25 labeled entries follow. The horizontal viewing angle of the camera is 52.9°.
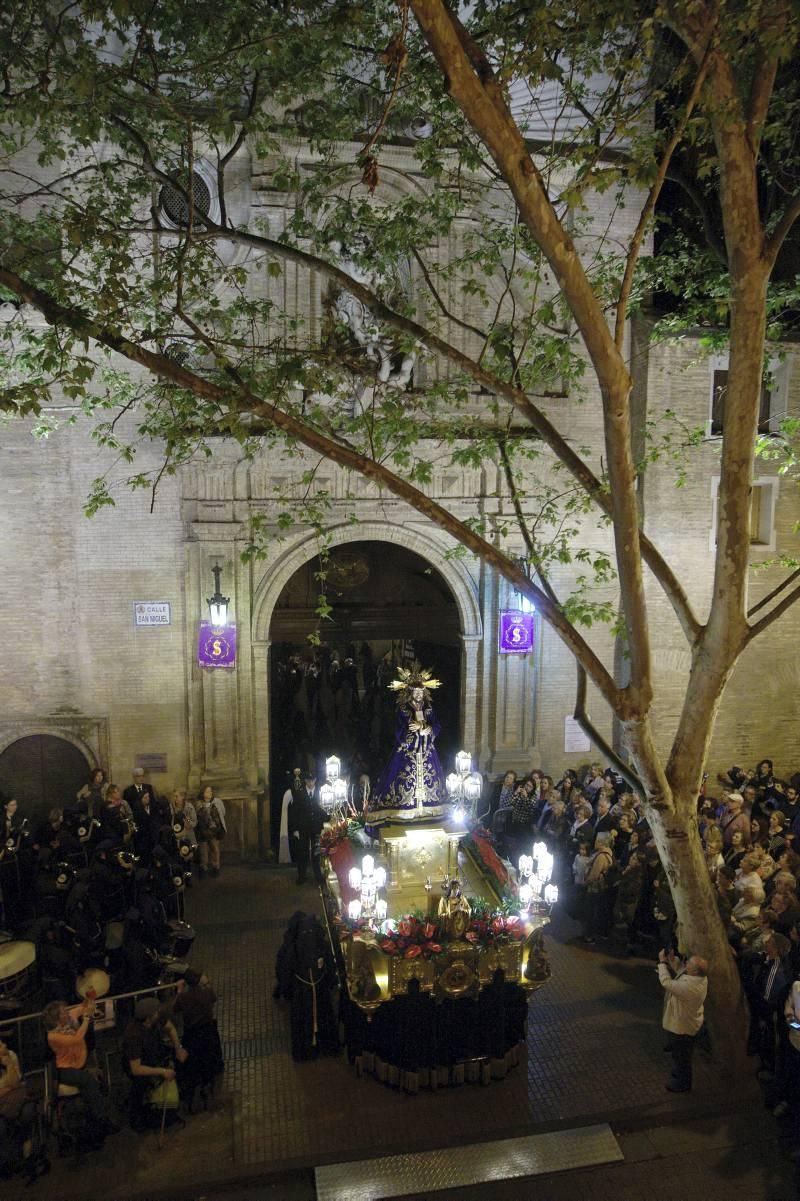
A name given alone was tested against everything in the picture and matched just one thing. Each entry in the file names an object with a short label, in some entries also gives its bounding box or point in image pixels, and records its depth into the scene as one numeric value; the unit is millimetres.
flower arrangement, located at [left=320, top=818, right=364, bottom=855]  10461
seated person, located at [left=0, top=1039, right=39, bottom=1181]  6992
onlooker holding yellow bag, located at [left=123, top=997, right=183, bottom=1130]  7586
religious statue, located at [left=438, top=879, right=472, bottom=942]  8492
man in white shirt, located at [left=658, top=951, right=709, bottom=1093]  8102
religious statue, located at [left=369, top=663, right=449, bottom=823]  10086
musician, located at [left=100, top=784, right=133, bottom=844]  11914
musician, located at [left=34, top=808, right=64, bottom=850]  11961
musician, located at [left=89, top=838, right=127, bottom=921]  10180
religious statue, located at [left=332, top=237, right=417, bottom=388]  13852
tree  6551
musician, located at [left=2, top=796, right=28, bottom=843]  11573
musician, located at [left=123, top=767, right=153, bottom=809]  12992
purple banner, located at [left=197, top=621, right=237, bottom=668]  13828
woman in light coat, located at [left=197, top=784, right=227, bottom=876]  13266
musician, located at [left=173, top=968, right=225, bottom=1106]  8023
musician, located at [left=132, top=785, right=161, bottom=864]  12242
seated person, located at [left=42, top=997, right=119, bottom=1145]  7355
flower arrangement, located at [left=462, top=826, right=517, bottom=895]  10008
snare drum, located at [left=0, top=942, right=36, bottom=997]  8852
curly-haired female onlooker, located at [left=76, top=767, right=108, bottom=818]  12766
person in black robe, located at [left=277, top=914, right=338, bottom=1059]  8758
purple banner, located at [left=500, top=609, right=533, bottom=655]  14828
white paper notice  15545
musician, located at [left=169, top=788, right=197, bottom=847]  12805
